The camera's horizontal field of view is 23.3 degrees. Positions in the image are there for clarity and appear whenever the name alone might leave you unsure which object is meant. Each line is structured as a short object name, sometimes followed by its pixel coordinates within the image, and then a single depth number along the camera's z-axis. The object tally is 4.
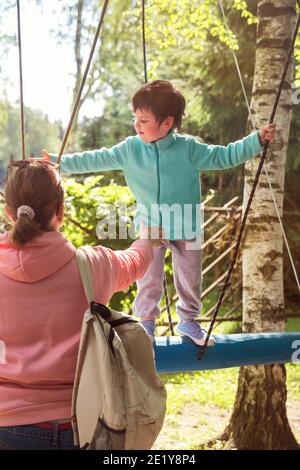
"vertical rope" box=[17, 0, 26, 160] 2.61
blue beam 2.76
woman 1.72
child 2.60
